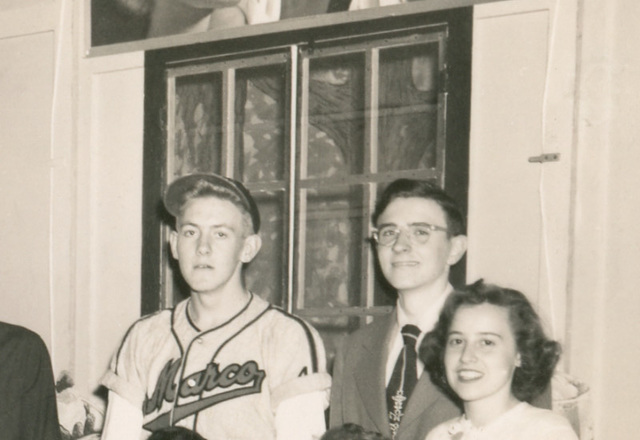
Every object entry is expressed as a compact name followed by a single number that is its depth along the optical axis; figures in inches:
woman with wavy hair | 91.0
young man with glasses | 106.0
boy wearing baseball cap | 107.4
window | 129.9
